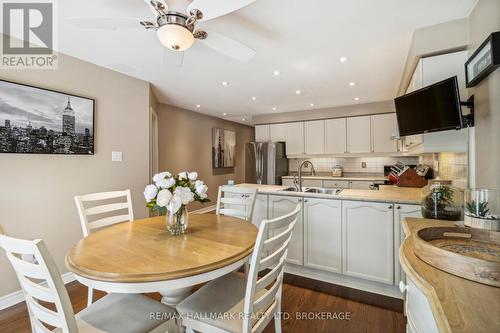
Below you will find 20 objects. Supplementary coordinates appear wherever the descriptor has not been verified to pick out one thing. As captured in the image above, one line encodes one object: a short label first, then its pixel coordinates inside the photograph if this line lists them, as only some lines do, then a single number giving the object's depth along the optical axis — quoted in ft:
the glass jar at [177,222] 5.08
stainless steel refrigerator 17.83
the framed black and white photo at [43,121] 6.95
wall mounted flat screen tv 5.58
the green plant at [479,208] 4.23
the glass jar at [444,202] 5.31
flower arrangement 4.82
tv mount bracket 5.82
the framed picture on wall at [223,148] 19.92
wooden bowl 2.50
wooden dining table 3.41
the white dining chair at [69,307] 2.90
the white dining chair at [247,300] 3.62
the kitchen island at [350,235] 7.28
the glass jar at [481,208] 4.07
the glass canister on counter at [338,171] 17.34
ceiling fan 4.42
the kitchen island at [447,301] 1.93
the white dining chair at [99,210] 5.98
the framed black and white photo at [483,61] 4.31
